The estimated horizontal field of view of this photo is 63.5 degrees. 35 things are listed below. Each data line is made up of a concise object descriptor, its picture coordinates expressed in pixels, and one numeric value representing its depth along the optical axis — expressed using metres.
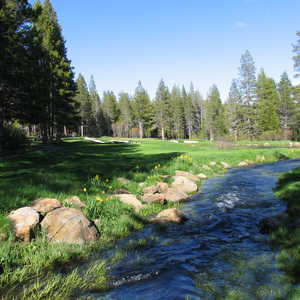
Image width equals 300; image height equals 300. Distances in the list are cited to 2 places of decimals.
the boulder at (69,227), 5.66
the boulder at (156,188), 10.38
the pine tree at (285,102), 59.28
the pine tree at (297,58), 39.03
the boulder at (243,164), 20.81
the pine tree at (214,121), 78.50
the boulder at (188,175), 13.90
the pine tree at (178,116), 80.75
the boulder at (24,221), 5.50
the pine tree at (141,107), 80.56
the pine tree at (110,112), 93.91
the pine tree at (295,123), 48.58
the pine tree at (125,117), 89.06
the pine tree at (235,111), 56.82
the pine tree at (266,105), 56.09
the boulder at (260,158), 22.78
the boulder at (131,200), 8.61
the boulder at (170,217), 7.33
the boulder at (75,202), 7.53
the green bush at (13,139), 21.91
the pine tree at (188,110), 87.19
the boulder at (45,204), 6.81
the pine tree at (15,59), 18.69
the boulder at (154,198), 9.33
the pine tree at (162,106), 74.88
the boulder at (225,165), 19.82
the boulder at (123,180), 11.14
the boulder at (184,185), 11.58
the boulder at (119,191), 9.64
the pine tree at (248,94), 53.84
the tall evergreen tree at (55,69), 31.91
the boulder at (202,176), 15.22
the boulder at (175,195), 9.88
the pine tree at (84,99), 74.81
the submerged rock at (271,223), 6.24
